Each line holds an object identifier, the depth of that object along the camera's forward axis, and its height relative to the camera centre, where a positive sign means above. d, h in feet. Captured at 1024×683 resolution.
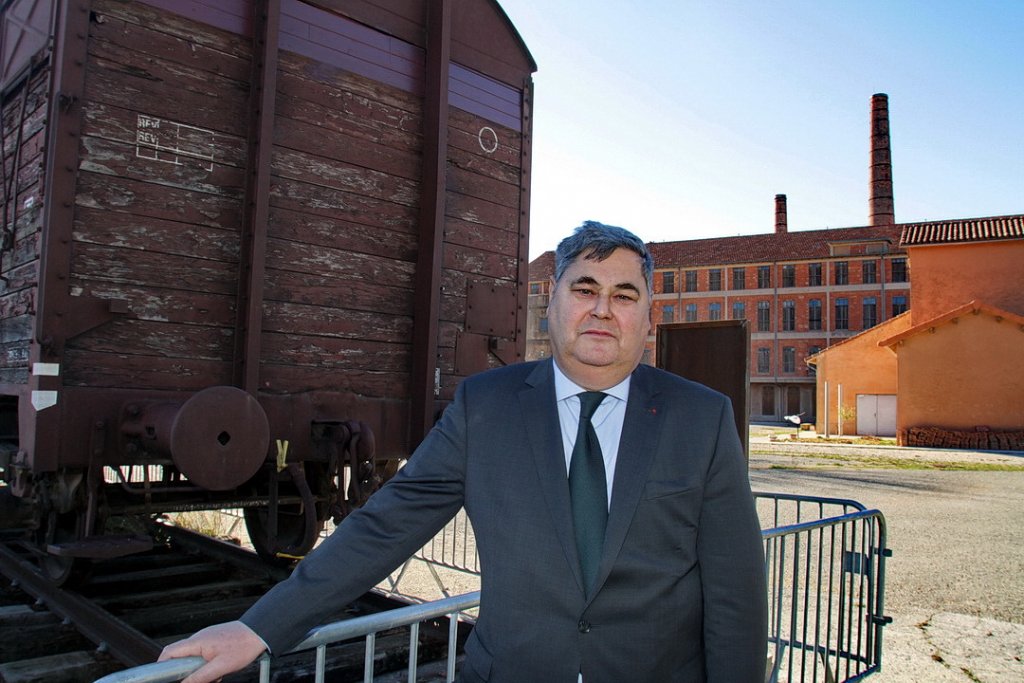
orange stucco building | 85.87 +7.92
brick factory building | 152.76 +24.60
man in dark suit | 5.08 -0.85
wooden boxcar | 11.66 +2.54
